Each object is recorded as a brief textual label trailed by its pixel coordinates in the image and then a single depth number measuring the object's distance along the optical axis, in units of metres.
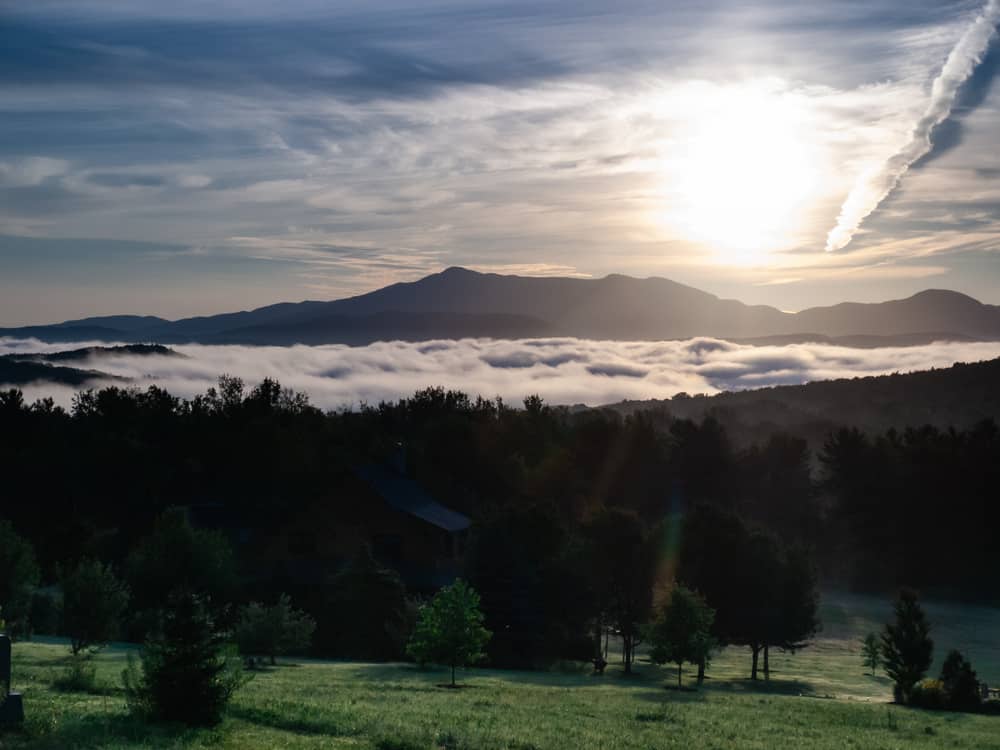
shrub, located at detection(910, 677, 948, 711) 40.59
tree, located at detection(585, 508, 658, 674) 53.19
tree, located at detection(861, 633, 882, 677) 56.19
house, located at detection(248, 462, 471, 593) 63.78
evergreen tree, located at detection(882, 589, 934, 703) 43.66
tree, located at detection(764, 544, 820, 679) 55.25
